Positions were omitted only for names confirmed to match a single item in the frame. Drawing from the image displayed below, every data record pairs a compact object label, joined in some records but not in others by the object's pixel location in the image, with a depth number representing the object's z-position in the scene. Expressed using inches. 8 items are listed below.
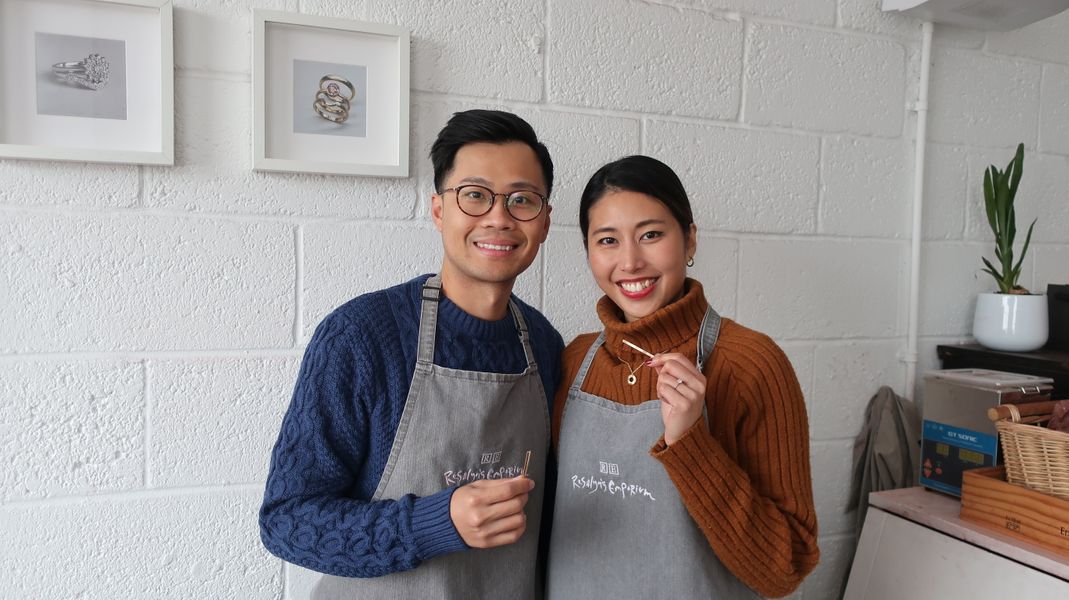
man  40.3
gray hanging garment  74.0
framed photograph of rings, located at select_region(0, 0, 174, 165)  49.8
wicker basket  55.7
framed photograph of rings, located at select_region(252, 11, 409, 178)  54.8
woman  42.6
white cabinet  55.2
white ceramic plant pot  74.1
